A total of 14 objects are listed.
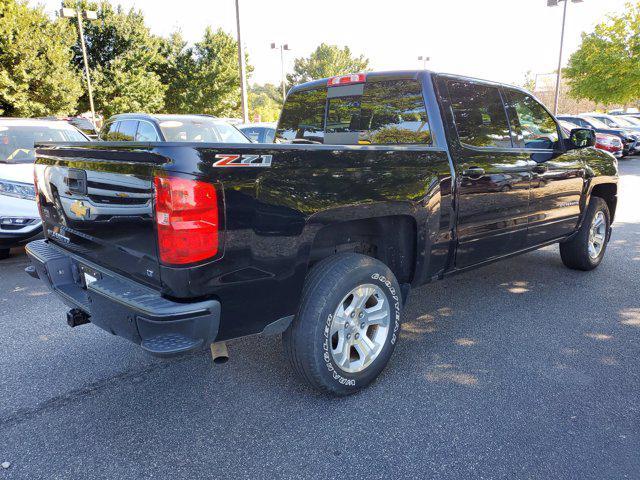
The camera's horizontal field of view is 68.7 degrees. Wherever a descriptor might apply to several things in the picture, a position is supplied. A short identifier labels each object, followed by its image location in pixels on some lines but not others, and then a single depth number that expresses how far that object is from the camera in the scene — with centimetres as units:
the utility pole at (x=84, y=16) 2288
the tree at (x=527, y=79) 7956
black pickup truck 212
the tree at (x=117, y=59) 3052
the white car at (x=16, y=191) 539
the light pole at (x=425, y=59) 4106
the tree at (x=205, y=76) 3709
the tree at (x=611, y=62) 2522
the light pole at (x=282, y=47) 3903
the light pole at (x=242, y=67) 1552
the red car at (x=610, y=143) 1633
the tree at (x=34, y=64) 2328
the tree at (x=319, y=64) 7462
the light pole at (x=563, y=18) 2269
